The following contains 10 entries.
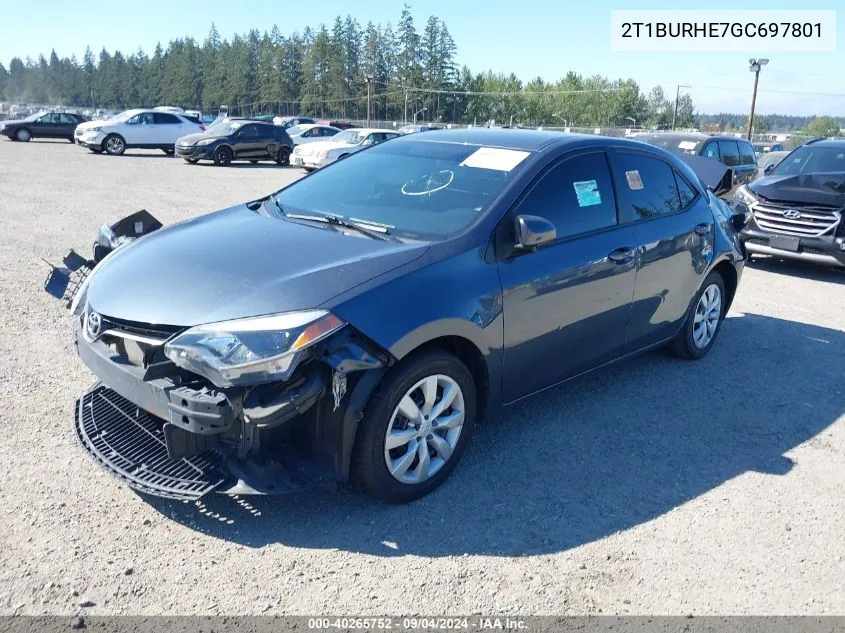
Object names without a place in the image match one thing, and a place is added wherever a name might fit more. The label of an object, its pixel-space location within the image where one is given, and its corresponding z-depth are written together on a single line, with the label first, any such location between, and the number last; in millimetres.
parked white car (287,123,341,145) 30016
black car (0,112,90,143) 31594
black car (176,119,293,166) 23969
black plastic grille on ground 3074
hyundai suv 8969
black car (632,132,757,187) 13336
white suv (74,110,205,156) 26438
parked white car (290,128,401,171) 21797
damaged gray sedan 3010
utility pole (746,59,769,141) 30406
